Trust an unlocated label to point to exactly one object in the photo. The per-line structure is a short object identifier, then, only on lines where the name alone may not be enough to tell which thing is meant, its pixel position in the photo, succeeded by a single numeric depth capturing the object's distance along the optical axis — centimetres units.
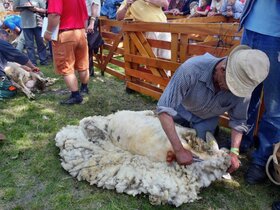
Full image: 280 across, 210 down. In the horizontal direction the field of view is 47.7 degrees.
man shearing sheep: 234
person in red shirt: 448
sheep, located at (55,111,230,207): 273
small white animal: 537
